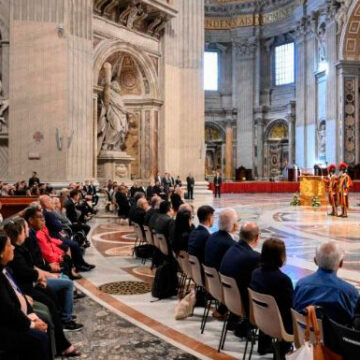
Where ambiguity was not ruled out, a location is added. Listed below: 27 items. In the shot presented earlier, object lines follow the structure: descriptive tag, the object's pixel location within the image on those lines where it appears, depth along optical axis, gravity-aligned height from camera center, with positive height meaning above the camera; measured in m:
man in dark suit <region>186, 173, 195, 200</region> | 21.89 -0.61
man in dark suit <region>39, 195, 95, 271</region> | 6.87 -0.85
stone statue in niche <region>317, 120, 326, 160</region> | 30.23 +1.70
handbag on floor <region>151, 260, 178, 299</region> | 6.44 -1.36
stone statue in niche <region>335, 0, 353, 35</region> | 27.81 +8.10
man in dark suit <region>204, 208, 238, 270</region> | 5.16 -0.68
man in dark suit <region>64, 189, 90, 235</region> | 9.48 -0.84
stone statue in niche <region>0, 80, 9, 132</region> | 16.17 +1.82
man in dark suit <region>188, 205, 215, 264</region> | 5.62 -0.67
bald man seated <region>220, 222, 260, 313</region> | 4.46 -0.75
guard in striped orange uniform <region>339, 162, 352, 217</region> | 16.20 -0.56
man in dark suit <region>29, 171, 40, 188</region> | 14.82 -0.32
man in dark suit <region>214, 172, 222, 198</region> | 25.81 -0.68
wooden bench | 10.24 -0.67
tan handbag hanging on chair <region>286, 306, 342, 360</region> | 2.68 -0.90
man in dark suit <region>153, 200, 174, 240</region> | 7.16 -0.68
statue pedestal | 19.47 +0.10
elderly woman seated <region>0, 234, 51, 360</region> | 3.34 -1.00
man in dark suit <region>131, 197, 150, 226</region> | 8.91 -0.71
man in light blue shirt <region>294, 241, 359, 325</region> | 3.25 -0.74
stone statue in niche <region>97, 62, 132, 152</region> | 19.50 +1.83
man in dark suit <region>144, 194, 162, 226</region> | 8.36 -0.64
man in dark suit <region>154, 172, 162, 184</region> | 19.50 -0.34
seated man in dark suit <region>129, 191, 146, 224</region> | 9.26 -0.67
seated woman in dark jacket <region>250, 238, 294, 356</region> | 3.85 -0.79
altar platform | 30.71 -1.00
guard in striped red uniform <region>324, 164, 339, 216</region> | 16.61 -0.66
